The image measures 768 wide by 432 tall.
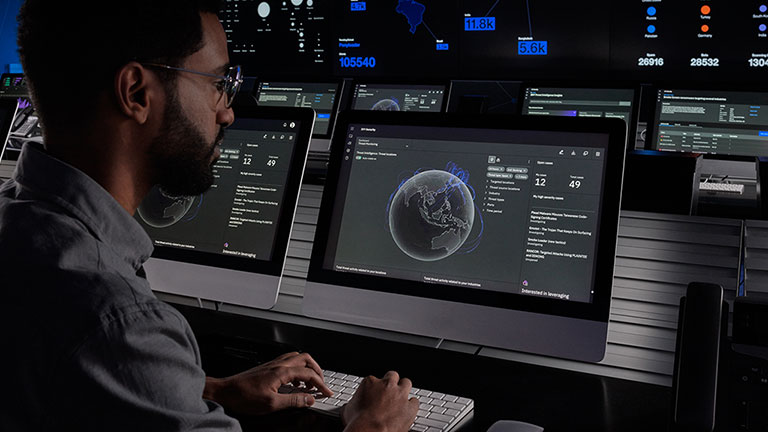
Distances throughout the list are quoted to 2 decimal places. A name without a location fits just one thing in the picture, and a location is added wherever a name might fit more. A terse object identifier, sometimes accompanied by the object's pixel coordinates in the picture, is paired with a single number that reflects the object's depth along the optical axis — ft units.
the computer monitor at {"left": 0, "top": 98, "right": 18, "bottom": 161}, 6.89
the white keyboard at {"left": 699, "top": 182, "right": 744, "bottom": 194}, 8.49
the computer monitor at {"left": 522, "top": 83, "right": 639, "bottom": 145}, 12.89
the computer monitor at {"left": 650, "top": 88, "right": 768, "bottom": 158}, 12.55
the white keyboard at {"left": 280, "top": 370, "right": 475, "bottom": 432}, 3.11
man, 2.13
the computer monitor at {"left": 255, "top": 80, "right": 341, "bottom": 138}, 15.39
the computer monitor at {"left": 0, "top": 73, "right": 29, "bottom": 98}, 15.95
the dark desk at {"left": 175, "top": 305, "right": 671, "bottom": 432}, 3.29
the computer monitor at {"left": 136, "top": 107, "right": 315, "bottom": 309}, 4.54
